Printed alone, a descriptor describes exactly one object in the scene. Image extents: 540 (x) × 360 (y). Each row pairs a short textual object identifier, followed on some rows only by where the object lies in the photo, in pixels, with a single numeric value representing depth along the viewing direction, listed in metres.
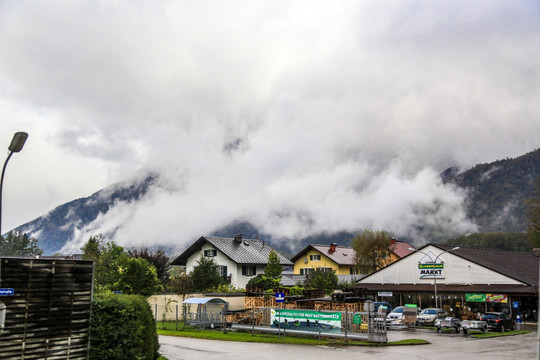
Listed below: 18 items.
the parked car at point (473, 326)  35.72
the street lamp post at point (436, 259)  49.01
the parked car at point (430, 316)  42.97
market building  46.38
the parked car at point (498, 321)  38.00
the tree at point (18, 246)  115.75
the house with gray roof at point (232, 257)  62.91
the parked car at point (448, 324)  37.12
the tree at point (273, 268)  53.72
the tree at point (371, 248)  85.31
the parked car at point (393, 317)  42.31
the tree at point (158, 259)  59.44
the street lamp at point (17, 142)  12.32
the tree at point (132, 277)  38.66
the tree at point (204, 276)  49.53
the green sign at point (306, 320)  29.72
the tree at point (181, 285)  47.34
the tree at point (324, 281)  50.28
